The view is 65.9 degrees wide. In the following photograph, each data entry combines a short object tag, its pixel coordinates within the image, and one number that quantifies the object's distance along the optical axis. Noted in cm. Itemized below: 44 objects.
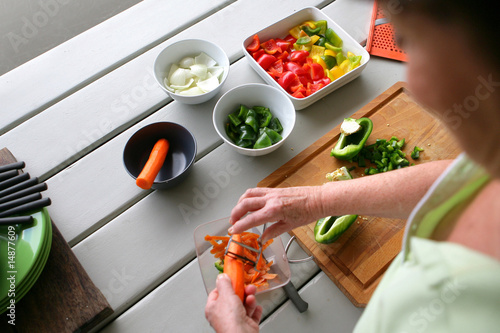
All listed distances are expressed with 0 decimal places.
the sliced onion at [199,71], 127
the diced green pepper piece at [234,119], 121
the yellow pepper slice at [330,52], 134
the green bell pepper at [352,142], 115
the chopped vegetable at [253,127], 117
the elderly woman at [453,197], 40
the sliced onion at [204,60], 131
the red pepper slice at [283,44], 137
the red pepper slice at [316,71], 131
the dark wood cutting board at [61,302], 91
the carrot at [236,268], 89
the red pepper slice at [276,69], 132
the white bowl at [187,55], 124
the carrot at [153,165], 107
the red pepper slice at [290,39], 140
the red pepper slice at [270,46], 137
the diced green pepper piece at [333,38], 137
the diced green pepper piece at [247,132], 118
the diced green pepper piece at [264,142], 116
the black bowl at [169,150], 114
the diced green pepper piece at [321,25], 138
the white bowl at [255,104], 118
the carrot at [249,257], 98
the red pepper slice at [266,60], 132
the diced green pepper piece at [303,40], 136
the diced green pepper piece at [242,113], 122
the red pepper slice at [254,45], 134
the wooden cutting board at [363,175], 102
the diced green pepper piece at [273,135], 117
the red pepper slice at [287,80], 127
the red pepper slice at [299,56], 134
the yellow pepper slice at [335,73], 133
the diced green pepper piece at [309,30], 138
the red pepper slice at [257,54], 134
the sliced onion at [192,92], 125
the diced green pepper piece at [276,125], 121
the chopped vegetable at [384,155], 116
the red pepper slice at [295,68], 130
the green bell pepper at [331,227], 102
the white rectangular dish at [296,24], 127
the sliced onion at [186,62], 130
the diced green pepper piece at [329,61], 134
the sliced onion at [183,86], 126
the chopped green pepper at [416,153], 118
